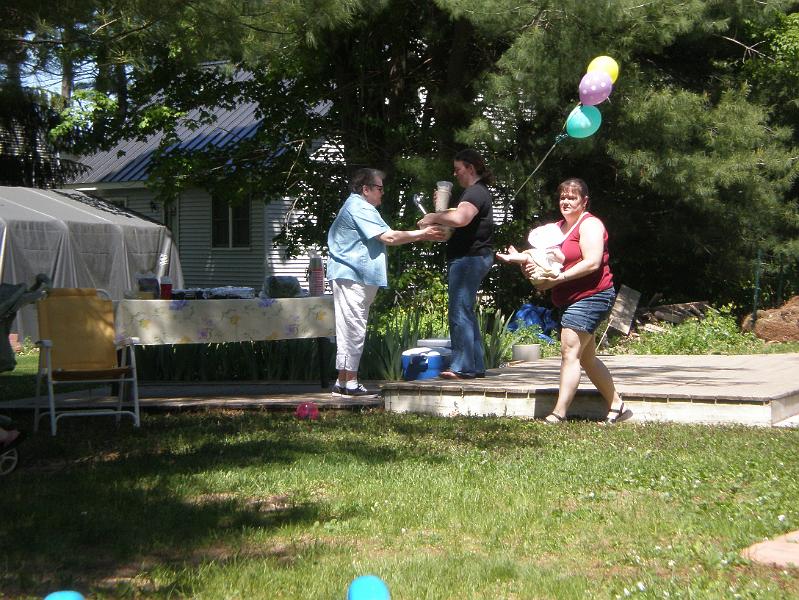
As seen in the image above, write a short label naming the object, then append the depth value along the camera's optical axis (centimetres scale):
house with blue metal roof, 2338
